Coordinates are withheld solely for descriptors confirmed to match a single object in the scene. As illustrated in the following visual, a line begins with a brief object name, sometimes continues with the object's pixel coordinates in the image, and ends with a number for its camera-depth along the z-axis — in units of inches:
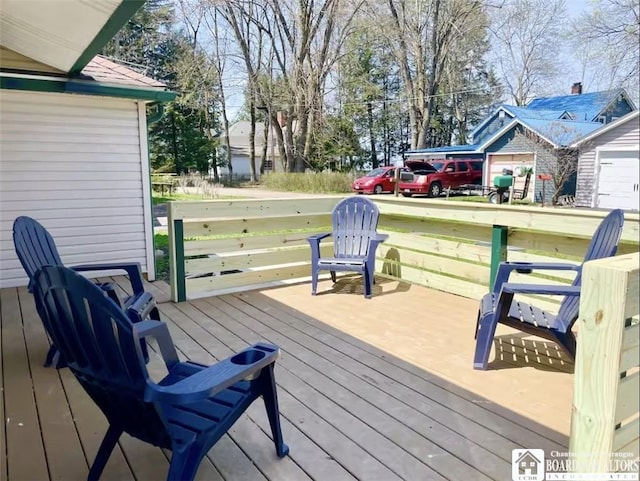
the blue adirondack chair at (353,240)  154.3
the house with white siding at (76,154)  164.7
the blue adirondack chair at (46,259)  96.5
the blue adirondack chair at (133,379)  50.6
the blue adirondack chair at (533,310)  89.0
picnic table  552.9
